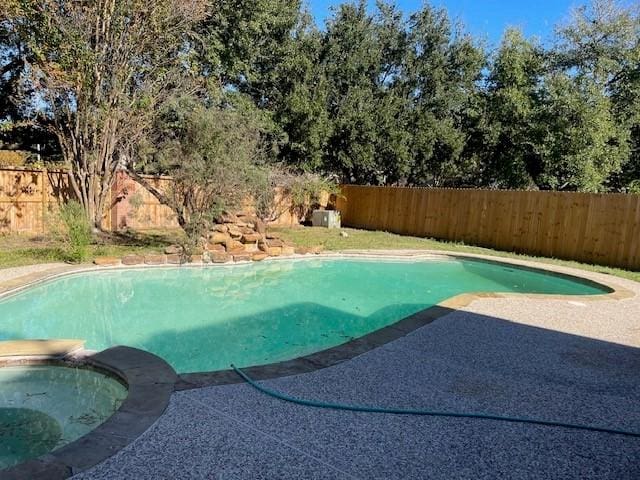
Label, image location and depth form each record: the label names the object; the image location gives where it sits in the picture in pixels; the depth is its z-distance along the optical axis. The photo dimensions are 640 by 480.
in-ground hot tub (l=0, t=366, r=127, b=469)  2.79
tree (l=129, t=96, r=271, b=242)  9.09
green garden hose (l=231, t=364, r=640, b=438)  2.97
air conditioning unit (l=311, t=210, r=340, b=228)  16.80
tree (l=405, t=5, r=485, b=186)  18.33
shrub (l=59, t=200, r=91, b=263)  8.05
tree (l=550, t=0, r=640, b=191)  14.89
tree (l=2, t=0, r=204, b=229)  9.62
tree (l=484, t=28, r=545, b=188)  16.50
